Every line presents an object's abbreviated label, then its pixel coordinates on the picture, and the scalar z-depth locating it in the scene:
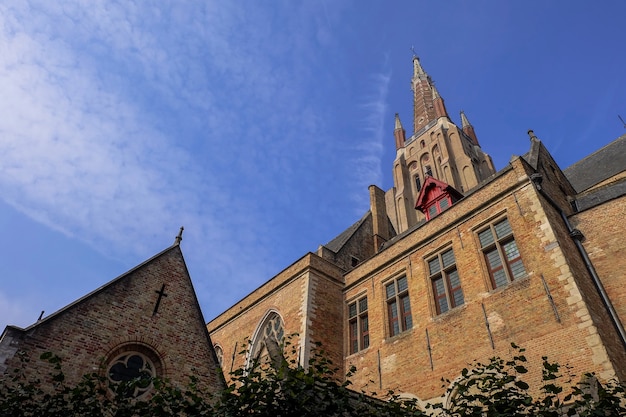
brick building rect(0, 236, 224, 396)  7.11
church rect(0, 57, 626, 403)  8.14
